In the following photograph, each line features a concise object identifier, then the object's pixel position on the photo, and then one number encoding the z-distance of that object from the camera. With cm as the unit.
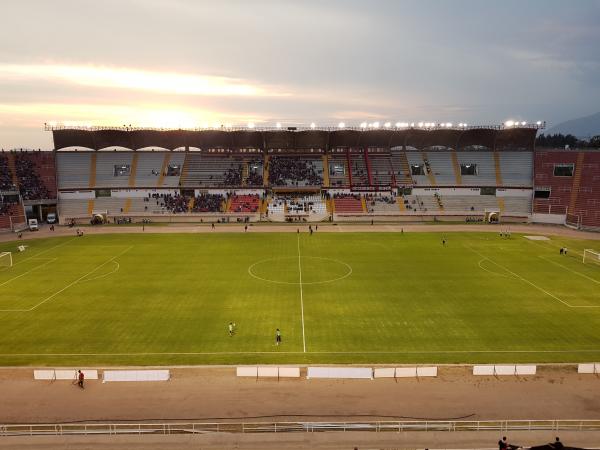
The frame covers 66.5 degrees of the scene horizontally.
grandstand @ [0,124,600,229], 8156
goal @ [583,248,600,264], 4978
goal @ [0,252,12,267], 4862
